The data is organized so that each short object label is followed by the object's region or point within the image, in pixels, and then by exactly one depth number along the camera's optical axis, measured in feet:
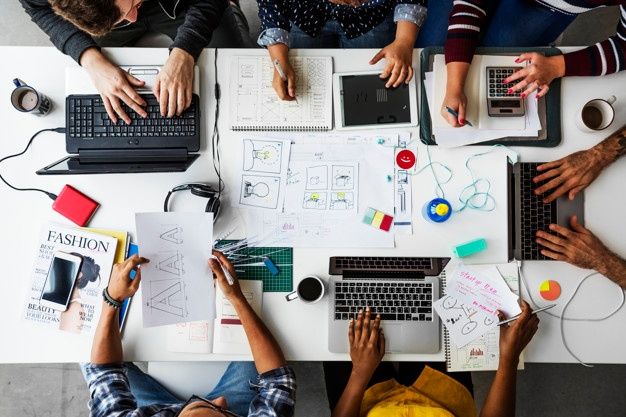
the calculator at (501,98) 4.30
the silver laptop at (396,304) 4.19
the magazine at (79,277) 4.22
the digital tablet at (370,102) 4.37
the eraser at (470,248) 4.23
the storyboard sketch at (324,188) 4.32
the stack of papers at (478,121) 4.29
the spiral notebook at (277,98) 4.37
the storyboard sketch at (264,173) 4.33
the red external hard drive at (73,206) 4.30
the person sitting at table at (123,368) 4.01
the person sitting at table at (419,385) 4.06
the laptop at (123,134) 4.21
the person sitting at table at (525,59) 4.20
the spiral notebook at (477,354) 4.16
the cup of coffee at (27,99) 4.23
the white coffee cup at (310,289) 4.14
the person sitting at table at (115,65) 4.19
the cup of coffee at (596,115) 4.22
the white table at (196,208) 4.21
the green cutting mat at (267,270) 4.28
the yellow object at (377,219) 4.30
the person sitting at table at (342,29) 4.31
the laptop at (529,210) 4.26
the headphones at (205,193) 4.16
